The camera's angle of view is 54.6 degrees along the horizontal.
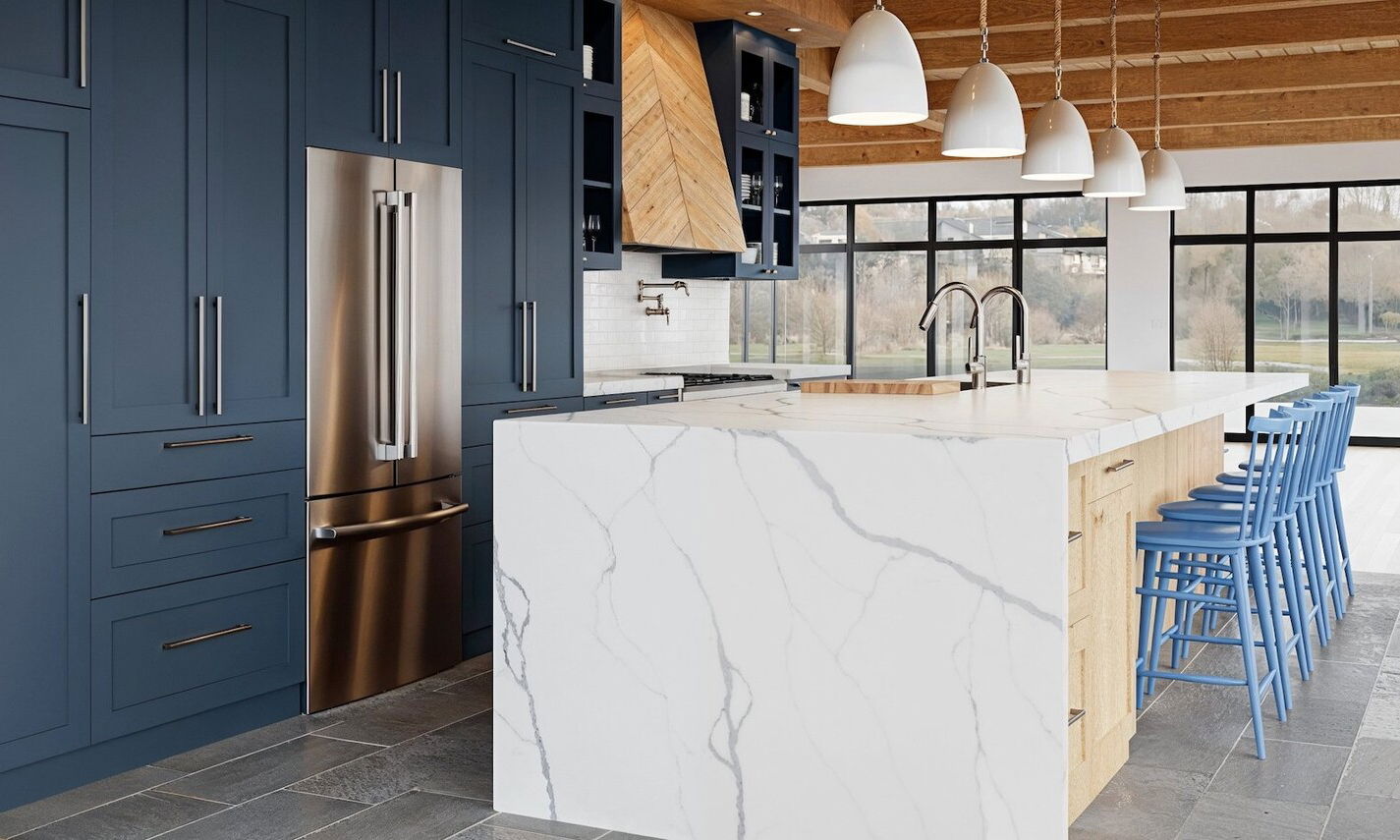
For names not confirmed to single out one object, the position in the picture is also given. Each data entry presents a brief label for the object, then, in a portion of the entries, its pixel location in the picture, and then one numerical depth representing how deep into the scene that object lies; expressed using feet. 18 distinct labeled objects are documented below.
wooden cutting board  14.71
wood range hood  20.48
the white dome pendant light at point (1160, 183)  19.65
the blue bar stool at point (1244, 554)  13.01
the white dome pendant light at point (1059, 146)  15.40
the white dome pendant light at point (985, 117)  13.51
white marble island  9.23
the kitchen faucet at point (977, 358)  16.05
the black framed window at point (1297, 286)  38.91
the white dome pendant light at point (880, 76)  12.28
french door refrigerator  13.75
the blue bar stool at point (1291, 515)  14.20
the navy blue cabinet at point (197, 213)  11.58
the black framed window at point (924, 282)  41.50
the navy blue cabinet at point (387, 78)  13.62
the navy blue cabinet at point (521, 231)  15.89
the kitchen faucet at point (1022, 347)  17.17
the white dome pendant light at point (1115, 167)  17.76
